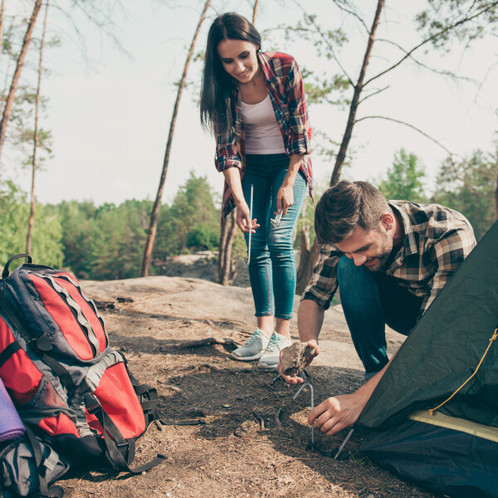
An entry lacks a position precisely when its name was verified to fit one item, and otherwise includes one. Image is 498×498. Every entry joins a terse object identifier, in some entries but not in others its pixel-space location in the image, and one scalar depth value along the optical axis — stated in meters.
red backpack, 1.56
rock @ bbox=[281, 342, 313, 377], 1.98
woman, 2.71
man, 1.86
